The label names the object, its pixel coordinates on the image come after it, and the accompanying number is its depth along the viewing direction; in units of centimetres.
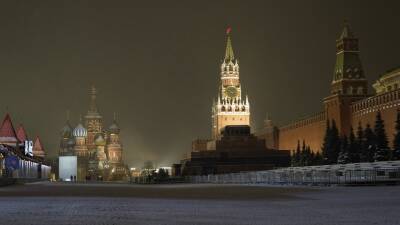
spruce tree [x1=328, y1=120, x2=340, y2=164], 7349
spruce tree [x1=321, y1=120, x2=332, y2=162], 7544
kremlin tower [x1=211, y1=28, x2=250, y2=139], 19900
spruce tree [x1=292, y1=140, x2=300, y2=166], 9172
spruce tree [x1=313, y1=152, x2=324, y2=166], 7831
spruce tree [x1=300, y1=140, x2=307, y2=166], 8641
